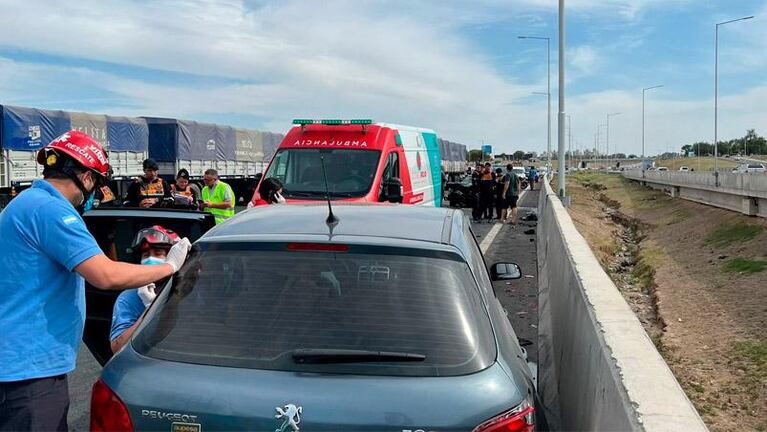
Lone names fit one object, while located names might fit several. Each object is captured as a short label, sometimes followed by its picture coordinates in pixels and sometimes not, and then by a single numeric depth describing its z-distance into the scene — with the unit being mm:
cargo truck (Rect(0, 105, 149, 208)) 18312
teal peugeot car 2549
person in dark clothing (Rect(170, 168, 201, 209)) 11450
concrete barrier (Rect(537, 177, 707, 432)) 2834
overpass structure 20598
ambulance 11656
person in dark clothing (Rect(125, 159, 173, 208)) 10352
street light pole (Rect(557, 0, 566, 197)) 25547
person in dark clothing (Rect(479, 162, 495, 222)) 22656
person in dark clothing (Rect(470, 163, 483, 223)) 23438
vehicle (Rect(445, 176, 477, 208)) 28141
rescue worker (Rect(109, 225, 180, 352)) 3627
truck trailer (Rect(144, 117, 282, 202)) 28609
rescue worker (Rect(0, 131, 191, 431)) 2967
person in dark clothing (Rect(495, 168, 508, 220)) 22766
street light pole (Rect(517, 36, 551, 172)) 56688
